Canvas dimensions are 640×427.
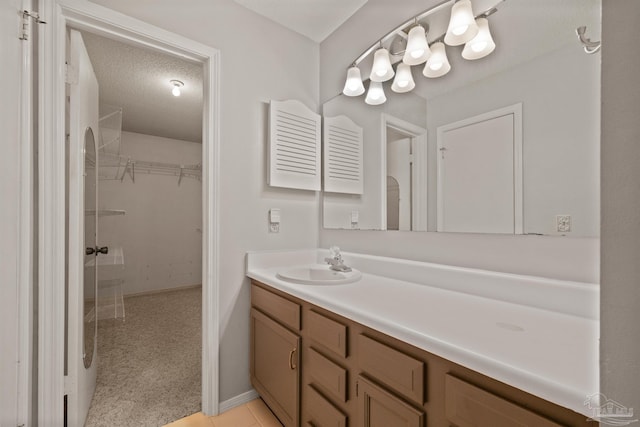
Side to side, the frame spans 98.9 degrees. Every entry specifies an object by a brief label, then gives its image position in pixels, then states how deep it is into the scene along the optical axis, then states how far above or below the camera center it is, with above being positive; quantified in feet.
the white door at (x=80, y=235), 4.16 -0.39
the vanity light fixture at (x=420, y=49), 3.90 +2.72
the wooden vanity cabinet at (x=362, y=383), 1.99 -1.69
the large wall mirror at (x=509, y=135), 3.01 +1.06
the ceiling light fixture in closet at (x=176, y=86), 8.43 +3.99
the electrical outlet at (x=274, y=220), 5.83 -0.16
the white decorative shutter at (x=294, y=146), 5.78 +1.49
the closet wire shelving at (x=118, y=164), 6.83 +2.04
